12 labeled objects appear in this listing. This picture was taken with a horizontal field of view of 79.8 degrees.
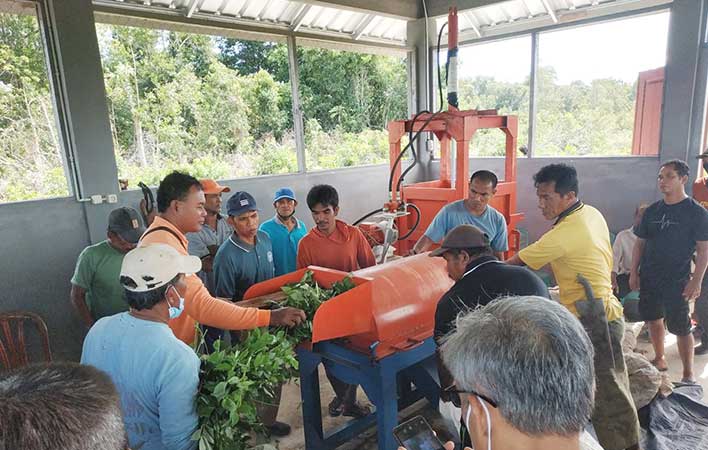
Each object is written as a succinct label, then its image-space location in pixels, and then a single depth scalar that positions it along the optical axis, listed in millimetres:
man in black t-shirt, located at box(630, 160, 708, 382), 3297
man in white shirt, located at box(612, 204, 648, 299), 4512
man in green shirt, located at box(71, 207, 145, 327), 2850
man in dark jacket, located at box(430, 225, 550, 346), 1866
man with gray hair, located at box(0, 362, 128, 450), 679
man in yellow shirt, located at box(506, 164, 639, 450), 2293
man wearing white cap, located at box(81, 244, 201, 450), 1420
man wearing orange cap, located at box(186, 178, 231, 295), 3461
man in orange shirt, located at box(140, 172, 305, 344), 1997
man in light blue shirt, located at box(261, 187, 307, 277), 3475
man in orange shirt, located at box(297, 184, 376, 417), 2963
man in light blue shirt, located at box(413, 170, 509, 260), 3336
